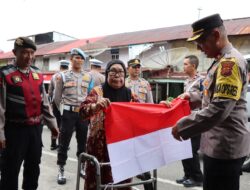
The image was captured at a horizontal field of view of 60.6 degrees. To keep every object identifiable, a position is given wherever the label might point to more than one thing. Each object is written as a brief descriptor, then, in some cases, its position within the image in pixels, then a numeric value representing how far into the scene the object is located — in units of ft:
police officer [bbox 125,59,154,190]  12.07
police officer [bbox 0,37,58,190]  7.45
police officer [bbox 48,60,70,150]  15.80
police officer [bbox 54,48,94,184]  11.46
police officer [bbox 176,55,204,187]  10.80
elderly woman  7.14
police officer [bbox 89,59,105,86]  14.79
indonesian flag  6.27
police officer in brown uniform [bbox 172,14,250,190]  4.98
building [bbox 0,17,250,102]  37.36
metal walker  5.85
